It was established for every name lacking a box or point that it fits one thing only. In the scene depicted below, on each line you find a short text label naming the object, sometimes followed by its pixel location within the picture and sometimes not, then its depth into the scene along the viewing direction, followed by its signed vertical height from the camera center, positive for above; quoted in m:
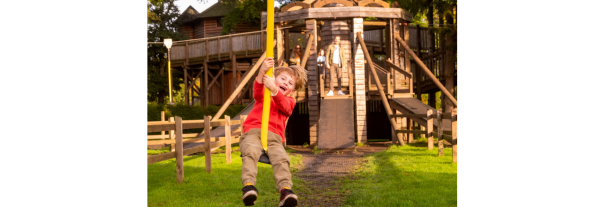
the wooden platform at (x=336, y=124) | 12.09 -0.79
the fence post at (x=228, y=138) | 9.77 -0.87
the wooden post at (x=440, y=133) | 10.25 -0.85
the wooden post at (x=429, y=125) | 11.21 -0.75
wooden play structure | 12.80 +0.59
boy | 3.67 -0.30
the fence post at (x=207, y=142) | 8.33 -0.80
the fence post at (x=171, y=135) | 10.83 -0.90
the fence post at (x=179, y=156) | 7.21 -0.87
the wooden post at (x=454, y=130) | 9.20 -0.71
